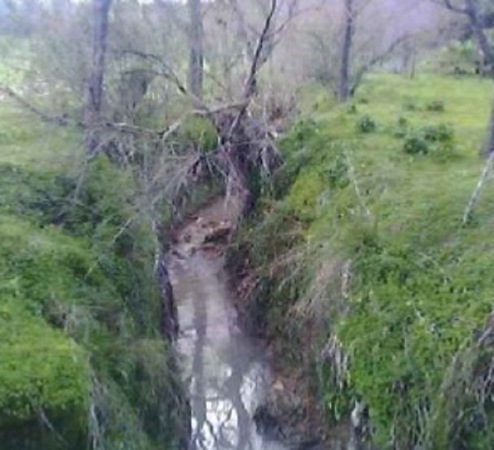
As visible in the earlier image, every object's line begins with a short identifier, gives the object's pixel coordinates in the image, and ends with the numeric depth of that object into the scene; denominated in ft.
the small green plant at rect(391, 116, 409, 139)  45.39
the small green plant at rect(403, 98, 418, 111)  56.39
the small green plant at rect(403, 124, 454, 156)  41.73
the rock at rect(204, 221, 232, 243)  48.62
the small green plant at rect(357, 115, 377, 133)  46.01
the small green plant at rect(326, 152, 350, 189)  37.88
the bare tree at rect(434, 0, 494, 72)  35.14
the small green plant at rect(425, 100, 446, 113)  56.54
